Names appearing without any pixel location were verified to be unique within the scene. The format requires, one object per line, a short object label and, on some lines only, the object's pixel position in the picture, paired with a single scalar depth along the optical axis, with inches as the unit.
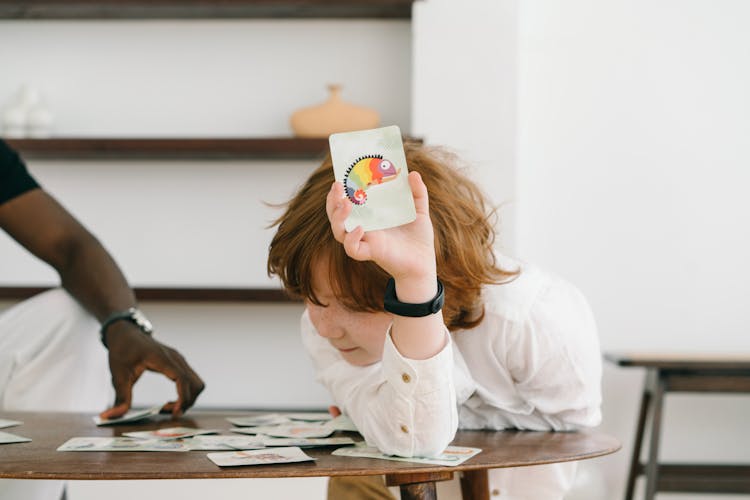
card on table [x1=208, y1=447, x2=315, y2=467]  53.5
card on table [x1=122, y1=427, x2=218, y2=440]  61.9
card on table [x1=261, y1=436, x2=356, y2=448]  58.6
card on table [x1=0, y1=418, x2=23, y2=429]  65.0
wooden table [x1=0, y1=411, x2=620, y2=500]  52.1
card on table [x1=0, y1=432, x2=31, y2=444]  59.6
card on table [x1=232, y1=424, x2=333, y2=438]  61.3
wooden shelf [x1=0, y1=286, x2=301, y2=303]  138.0
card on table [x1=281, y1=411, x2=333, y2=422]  69.6
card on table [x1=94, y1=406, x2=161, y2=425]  67.4
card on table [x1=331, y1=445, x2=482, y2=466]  55.5
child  55.2
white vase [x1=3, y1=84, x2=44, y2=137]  146.0
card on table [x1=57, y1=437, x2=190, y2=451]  57.8
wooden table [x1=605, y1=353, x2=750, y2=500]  124.7
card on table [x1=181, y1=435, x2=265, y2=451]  58.1
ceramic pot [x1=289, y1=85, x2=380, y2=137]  139.8
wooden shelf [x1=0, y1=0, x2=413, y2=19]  142.1
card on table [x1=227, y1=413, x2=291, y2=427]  67.3
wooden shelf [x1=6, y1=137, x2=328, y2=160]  138.9
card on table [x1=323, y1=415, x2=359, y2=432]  64.1
